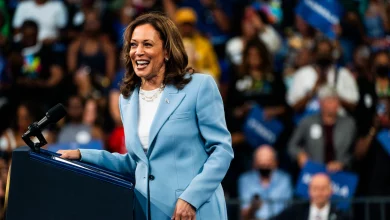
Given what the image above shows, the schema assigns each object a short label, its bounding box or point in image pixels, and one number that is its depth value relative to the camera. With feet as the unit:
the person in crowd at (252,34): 60.68
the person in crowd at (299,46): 58.42
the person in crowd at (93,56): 60.78
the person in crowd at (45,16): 66.09
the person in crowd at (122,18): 65.25
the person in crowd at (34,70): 61.07
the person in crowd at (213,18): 63.33
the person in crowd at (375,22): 63.73
